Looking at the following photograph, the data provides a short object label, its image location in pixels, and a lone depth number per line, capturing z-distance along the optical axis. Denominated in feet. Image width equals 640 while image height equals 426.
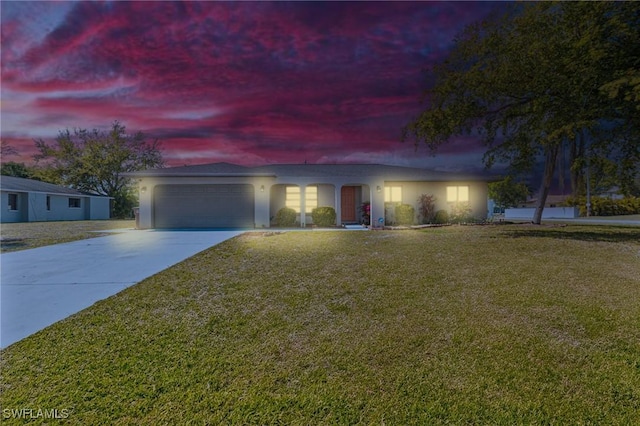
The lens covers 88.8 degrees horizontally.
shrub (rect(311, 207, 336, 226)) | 57.67
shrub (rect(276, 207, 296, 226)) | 59.36
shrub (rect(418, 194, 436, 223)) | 61.98
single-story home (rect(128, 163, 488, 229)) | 57.77
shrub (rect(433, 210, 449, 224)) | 61.04
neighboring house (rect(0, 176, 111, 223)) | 83.51
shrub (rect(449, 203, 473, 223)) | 61.82
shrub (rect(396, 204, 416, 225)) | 59.93
